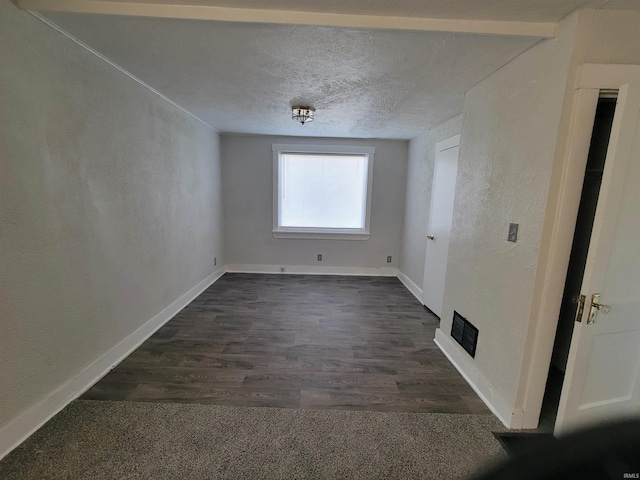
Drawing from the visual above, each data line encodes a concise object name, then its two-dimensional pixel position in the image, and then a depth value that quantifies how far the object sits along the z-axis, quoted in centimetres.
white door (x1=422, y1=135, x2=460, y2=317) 297
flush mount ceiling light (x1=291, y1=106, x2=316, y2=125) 276
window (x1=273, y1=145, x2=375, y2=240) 450
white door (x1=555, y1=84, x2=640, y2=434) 126
